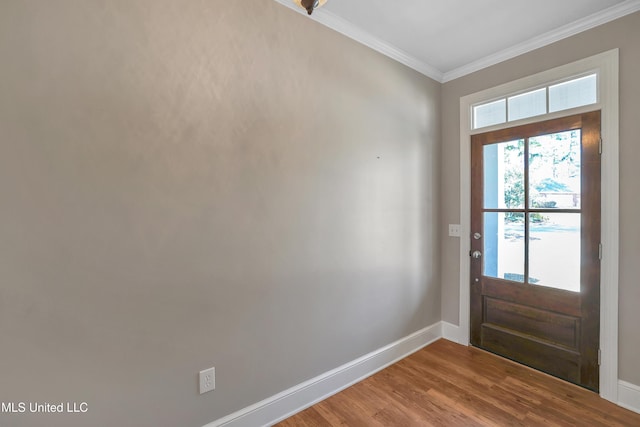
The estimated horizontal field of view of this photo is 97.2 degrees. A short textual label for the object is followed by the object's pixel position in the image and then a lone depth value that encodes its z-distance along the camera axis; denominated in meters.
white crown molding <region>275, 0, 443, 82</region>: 1.92
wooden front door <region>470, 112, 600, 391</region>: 2.06
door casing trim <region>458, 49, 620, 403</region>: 1.94
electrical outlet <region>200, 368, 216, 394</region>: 1.50
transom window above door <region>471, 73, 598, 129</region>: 2.08
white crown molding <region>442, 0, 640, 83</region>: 1.89
